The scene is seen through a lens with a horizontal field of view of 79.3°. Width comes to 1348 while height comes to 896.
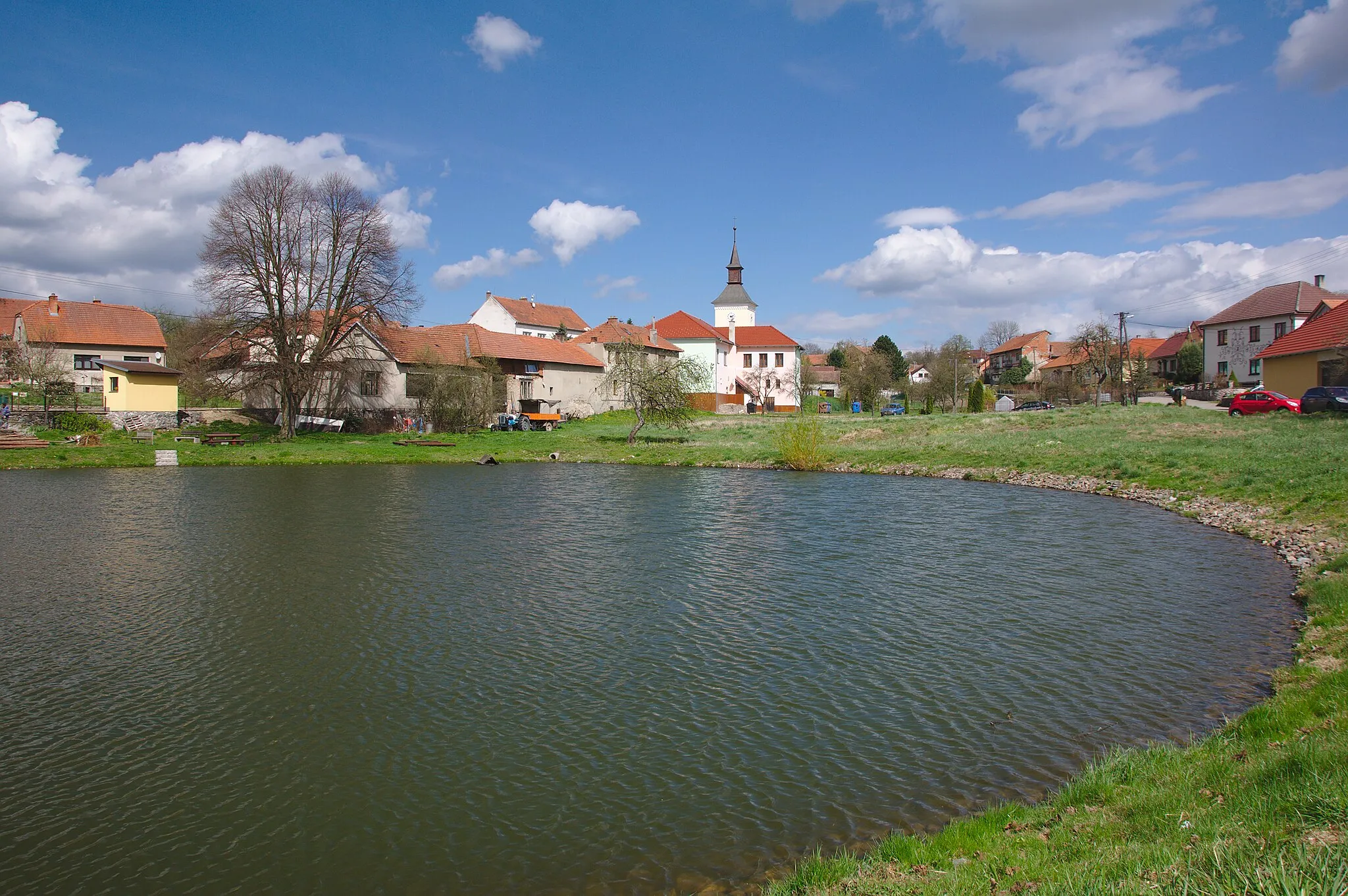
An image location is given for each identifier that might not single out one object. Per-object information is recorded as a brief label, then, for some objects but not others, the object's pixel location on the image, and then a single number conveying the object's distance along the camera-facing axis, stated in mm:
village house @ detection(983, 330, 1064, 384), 131000
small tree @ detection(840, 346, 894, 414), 75688
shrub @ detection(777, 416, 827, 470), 35031
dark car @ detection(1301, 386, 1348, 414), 38000
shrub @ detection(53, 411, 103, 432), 41219
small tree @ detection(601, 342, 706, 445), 45406
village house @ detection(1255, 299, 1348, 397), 44250
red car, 42438
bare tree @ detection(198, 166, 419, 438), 44094
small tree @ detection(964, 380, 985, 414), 67875
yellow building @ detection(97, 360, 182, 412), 44375
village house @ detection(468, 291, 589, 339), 85812
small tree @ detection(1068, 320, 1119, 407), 68938
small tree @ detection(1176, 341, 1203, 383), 84000
